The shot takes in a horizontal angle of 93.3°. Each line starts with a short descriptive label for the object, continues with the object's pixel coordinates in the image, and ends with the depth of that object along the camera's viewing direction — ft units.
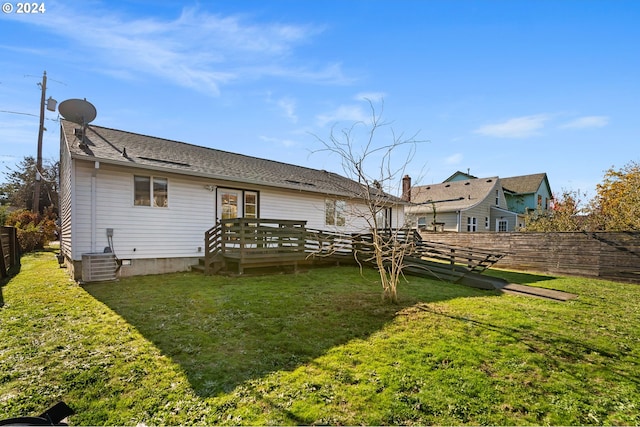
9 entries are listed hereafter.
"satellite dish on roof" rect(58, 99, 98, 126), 31.32
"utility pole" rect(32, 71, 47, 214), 56.90
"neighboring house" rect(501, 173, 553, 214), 90.07
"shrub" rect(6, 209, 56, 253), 51.57
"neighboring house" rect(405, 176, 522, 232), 73.46
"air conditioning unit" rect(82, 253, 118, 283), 25.60
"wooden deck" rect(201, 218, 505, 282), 29.78
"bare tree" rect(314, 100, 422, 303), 20.45
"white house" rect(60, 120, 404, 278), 27.17
